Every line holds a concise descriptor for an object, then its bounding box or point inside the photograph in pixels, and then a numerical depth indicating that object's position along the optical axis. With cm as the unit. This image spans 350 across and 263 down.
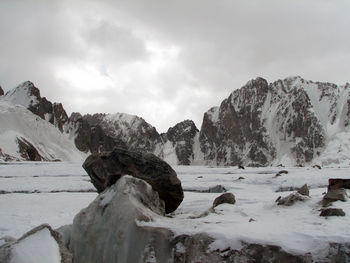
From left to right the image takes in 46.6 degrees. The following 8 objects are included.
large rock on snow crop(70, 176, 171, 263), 769
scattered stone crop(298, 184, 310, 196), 1300
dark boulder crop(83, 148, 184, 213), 1179
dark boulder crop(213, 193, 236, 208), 1318
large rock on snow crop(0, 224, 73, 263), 686
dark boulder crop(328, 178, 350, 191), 1290
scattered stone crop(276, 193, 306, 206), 1141
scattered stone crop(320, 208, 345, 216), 897
